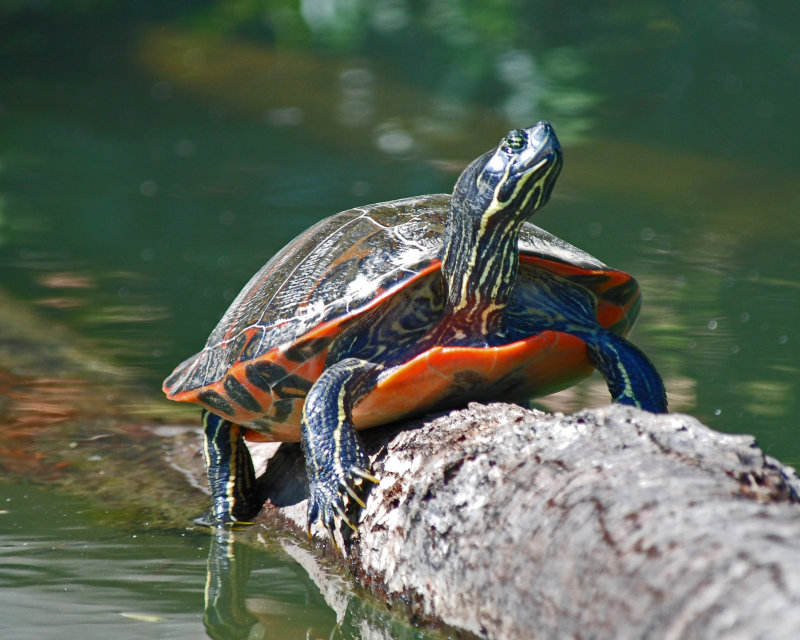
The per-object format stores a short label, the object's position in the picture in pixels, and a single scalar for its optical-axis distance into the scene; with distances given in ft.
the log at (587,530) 14.46
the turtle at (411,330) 15.09
